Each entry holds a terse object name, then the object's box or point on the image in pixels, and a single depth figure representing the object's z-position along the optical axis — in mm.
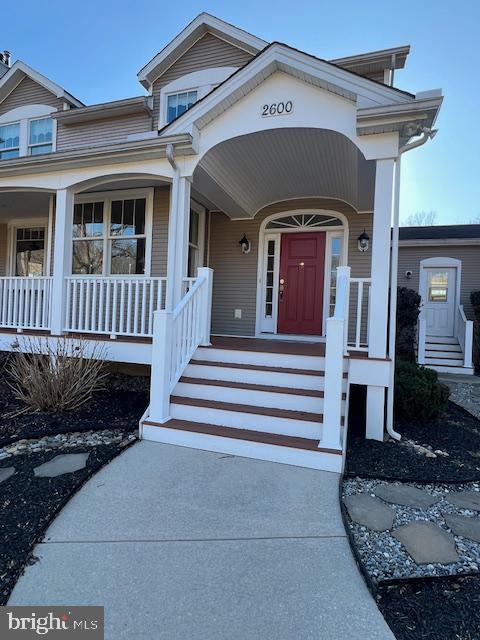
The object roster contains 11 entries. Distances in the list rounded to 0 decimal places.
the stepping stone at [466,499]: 2809
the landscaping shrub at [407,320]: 9070
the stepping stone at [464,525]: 2426
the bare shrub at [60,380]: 4551
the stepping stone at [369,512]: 2496
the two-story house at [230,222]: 3900
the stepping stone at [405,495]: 2800
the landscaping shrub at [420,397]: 4711
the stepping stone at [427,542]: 2172
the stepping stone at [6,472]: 3006
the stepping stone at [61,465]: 3021
